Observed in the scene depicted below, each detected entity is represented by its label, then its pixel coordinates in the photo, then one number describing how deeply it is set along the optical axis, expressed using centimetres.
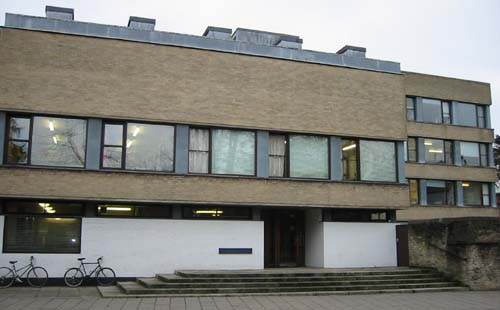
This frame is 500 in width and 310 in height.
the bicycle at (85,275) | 1919
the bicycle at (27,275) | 1867
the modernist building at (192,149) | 1939
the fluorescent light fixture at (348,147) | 2339
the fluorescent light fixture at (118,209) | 2022
